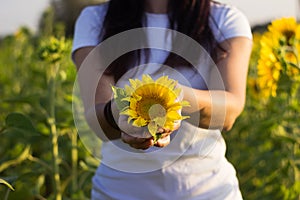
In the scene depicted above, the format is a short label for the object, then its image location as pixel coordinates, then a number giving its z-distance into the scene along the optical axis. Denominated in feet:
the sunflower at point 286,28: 8.79
